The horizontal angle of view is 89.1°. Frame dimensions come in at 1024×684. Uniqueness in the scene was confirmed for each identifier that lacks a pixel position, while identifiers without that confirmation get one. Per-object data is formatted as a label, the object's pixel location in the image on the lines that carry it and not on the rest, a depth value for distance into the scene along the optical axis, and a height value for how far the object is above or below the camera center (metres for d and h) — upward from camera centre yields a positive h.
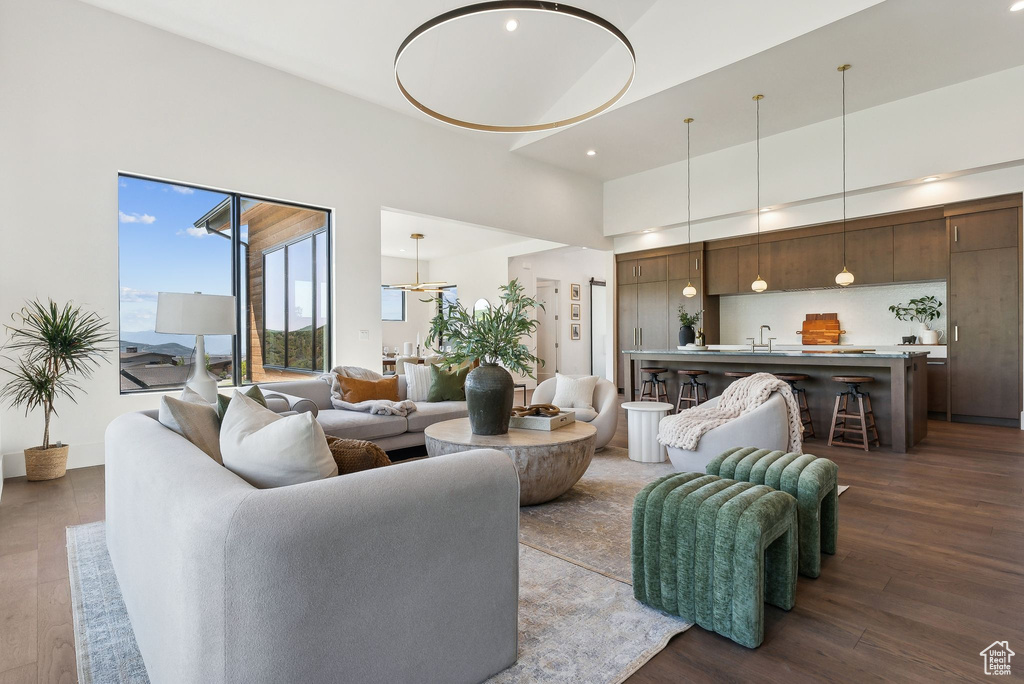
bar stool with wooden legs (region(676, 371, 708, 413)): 6.28 -0.58
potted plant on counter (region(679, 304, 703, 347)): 7.36 +0.20
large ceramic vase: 3.17 -0.34
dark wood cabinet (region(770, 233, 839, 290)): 7.10 +1.10
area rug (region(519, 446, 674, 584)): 2.49 -1.03
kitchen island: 4.66 -0.38
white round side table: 4.31 -0.76
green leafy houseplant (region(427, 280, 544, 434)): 3.16 -0.05
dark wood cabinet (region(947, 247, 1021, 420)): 5.76 +0.05
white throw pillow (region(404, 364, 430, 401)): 5.07 -0.39
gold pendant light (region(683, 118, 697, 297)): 7.37 +0.71
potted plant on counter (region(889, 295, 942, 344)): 6.44 +0.32
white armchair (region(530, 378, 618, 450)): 4.62 -0.65
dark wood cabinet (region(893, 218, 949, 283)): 6.28 +1.08
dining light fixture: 9.74 +1.12
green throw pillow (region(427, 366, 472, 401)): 5.09 -0.42
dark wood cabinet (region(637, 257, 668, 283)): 8.82 +1.22
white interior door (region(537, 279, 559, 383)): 11.45 +0.35
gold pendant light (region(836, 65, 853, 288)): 5.75 +0.68
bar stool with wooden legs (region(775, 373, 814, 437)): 5.39 -0.65
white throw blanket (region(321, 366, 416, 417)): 4.25 -0.51
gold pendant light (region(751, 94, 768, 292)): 6.17 +2.70
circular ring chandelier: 2.86 +1.86
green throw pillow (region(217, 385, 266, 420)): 2.50 -0.24
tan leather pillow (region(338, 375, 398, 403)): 4.59 -0.42
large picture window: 4.69 +0.69
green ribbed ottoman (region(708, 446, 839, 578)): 2.27 -0.64
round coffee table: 3.00 -0.65
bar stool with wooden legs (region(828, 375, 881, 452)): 4.86 -0.74
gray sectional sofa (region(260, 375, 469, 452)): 3.92 -0.61
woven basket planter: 3.87 -0.88
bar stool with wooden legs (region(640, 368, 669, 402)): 6.72 -0.60
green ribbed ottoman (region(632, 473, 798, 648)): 1.76 -0.77
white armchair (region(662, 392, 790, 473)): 3.54 -0.63
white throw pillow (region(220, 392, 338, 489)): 1.43 -0.31
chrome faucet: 6.52 -0.07
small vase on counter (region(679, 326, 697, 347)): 7.35 +0.07
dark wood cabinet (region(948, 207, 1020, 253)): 5.76 +1.23
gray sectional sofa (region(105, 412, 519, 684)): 1.07 -0.54
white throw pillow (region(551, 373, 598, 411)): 4.77 -0.47
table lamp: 3.34 +0.17
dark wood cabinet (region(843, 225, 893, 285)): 6.69 +1.11
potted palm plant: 3.87 -0.13
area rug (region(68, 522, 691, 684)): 1.64 -1.03
